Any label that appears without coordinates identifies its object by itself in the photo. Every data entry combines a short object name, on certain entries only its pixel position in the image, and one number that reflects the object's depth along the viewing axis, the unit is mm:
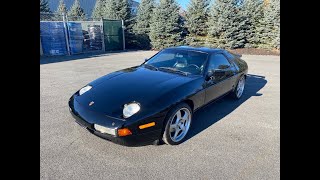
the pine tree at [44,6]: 24056
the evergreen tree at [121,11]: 19484
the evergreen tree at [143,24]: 18781
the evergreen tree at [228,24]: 16078
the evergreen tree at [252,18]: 16078
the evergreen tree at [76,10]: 27708
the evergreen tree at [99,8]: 25797
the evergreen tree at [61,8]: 27950
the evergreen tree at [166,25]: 17469
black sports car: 2637
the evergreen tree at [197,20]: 17641
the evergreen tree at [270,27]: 15391
